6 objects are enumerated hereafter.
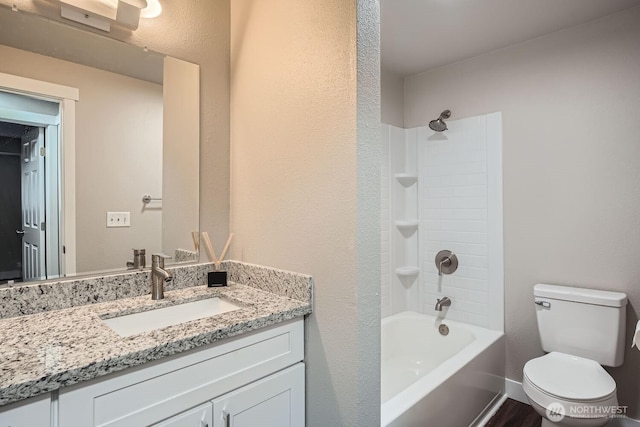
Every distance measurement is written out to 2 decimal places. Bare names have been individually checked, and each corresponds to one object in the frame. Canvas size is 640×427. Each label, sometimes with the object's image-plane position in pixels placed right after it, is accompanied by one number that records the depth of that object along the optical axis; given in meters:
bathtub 1.59
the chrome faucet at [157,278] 1.35
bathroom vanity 0.77
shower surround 2.51
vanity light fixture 1.27
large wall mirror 1.17
